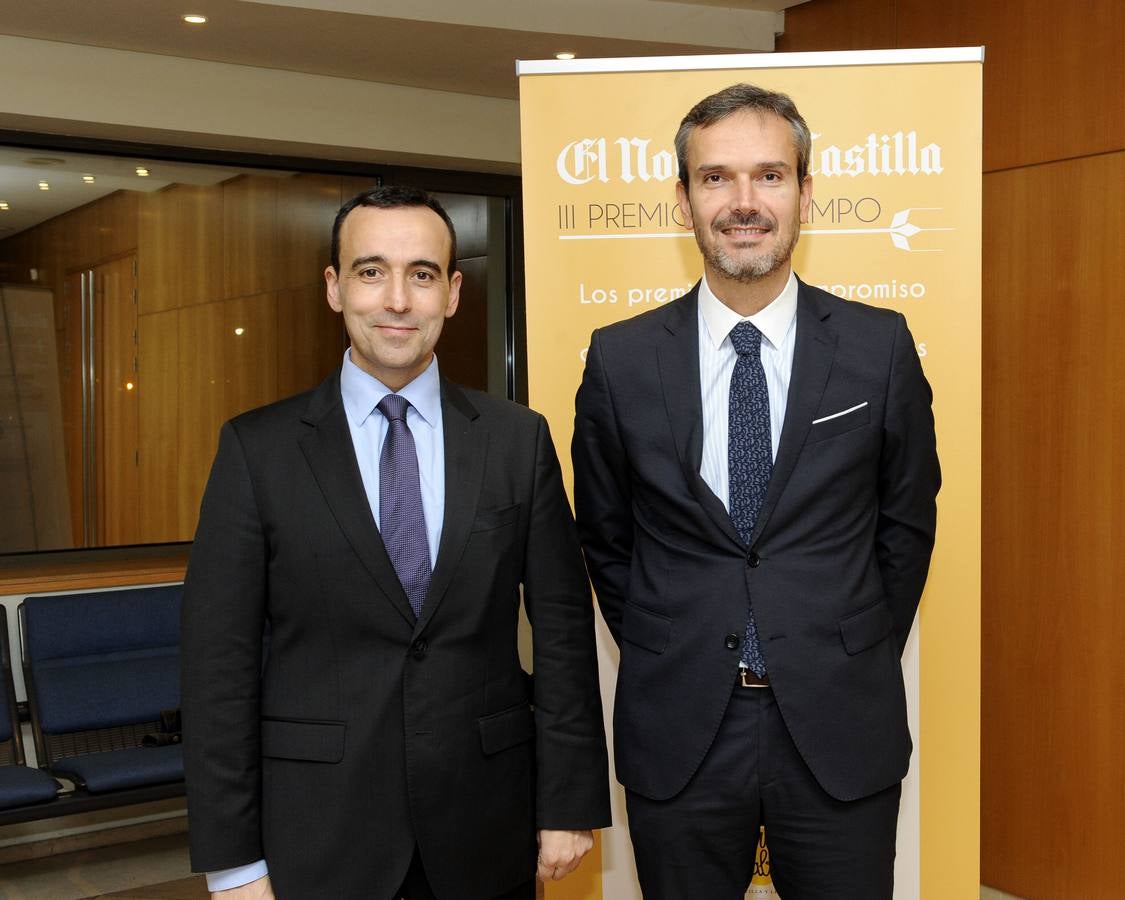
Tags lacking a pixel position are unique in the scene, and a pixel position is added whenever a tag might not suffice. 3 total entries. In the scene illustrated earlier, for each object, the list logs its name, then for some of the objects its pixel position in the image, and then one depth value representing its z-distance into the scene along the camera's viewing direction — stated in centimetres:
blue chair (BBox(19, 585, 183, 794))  436
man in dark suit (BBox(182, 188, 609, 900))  183
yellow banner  285
